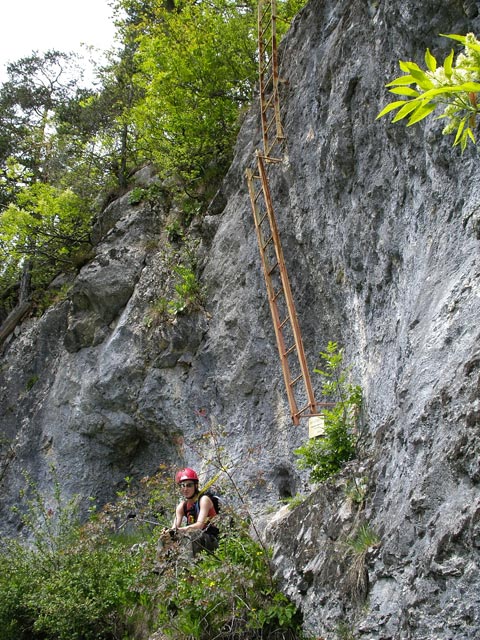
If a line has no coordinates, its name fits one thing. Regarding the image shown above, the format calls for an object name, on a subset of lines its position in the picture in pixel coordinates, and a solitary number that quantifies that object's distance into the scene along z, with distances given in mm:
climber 5985
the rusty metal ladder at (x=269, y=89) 9133
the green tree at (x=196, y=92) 12086
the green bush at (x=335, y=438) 6148
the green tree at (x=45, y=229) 13557
